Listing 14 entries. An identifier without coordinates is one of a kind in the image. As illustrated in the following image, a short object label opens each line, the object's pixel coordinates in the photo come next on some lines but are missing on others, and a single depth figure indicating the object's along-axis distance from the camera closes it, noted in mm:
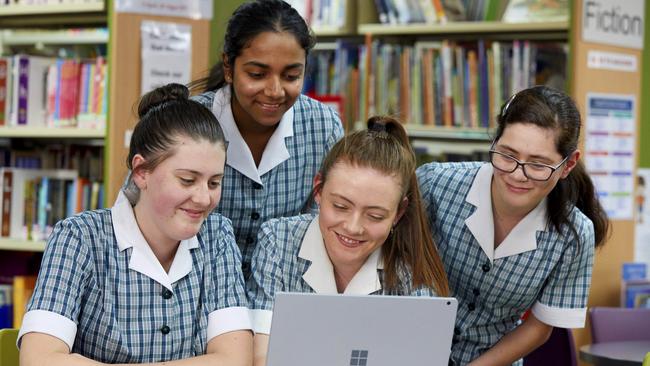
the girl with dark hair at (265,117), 2307
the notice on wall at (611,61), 4066
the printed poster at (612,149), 4125
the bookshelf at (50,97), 3979
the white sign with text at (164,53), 3682
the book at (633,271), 4285
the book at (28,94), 4090
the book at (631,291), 4207
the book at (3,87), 4109
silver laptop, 1626
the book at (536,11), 4383
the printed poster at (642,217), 4348
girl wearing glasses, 2250
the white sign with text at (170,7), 3629
